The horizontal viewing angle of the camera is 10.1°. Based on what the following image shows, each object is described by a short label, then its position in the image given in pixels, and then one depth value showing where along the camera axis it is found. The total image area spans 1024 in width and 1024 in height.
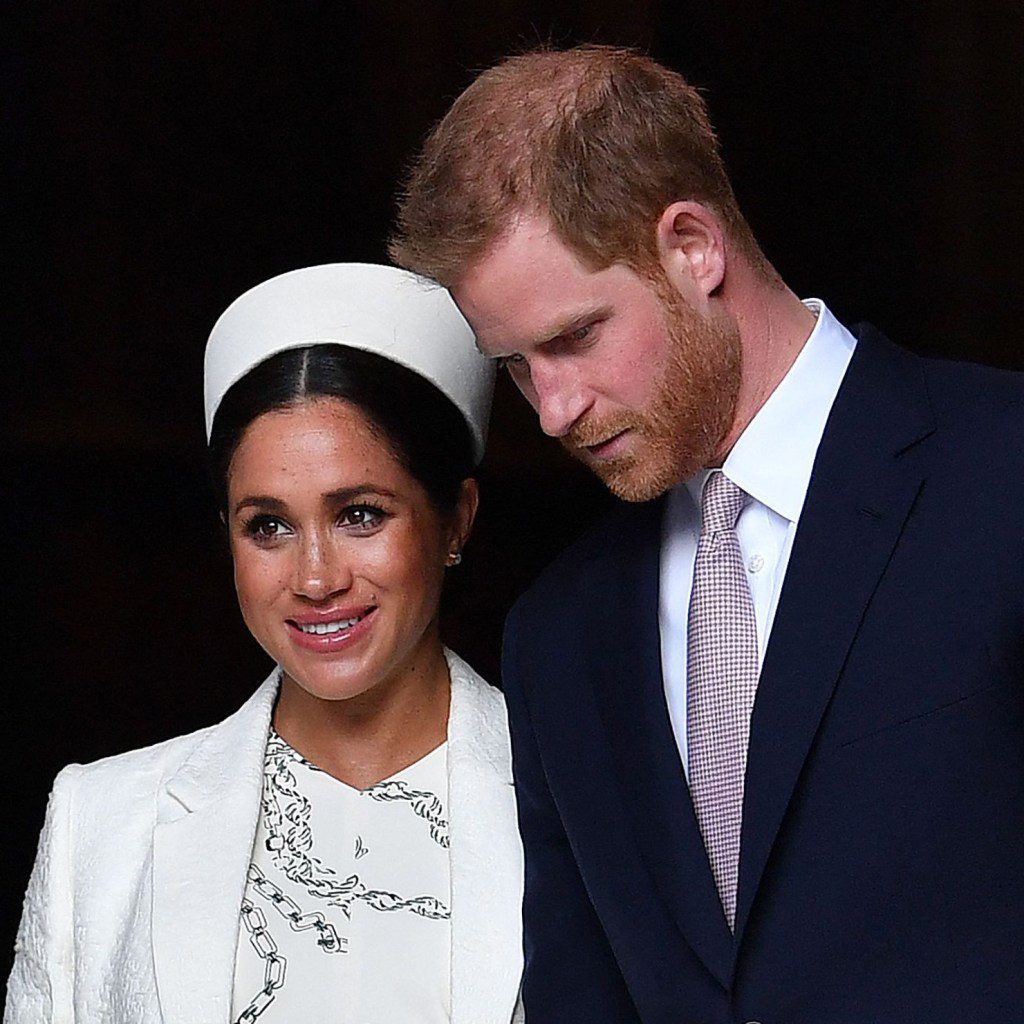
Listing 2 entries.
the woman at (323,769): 3.58
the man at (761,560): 3.31
